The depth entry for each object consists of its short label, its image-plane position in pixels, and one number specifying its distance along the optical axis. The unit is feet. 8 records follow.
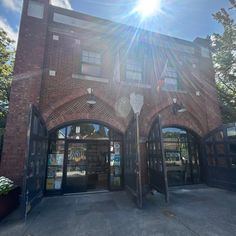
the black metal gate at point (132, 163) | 18.99
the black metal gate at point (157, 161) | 19.38
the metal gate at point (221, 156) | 24.93
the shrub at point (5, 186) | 15.59
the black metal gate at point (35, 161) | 15.79
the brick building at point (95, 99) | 22.82
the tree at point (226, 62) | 35.42
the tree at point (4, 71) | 41.17
